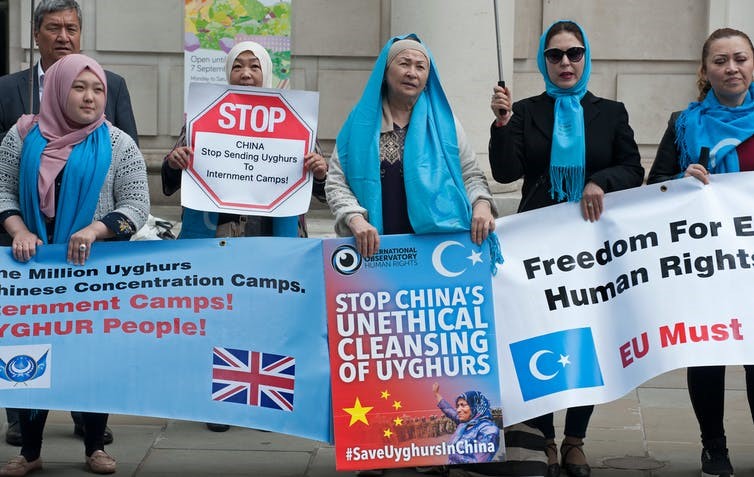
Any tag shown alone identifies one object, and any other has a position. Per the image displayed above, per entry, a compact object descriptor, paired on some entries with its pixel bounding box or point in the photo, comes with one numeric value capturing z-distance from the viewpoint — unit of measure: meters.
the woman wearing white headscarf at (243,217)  5.73
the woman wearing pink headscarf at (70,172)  5.12
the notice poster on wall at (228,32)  10.20
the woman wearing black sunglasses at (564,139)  5.11
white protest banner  5.05
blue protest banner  5.02
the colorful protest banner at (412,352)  4.99
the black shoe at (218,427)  6.15
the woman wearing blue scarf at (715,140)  5.11
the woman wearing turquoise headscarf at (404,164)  5.02
